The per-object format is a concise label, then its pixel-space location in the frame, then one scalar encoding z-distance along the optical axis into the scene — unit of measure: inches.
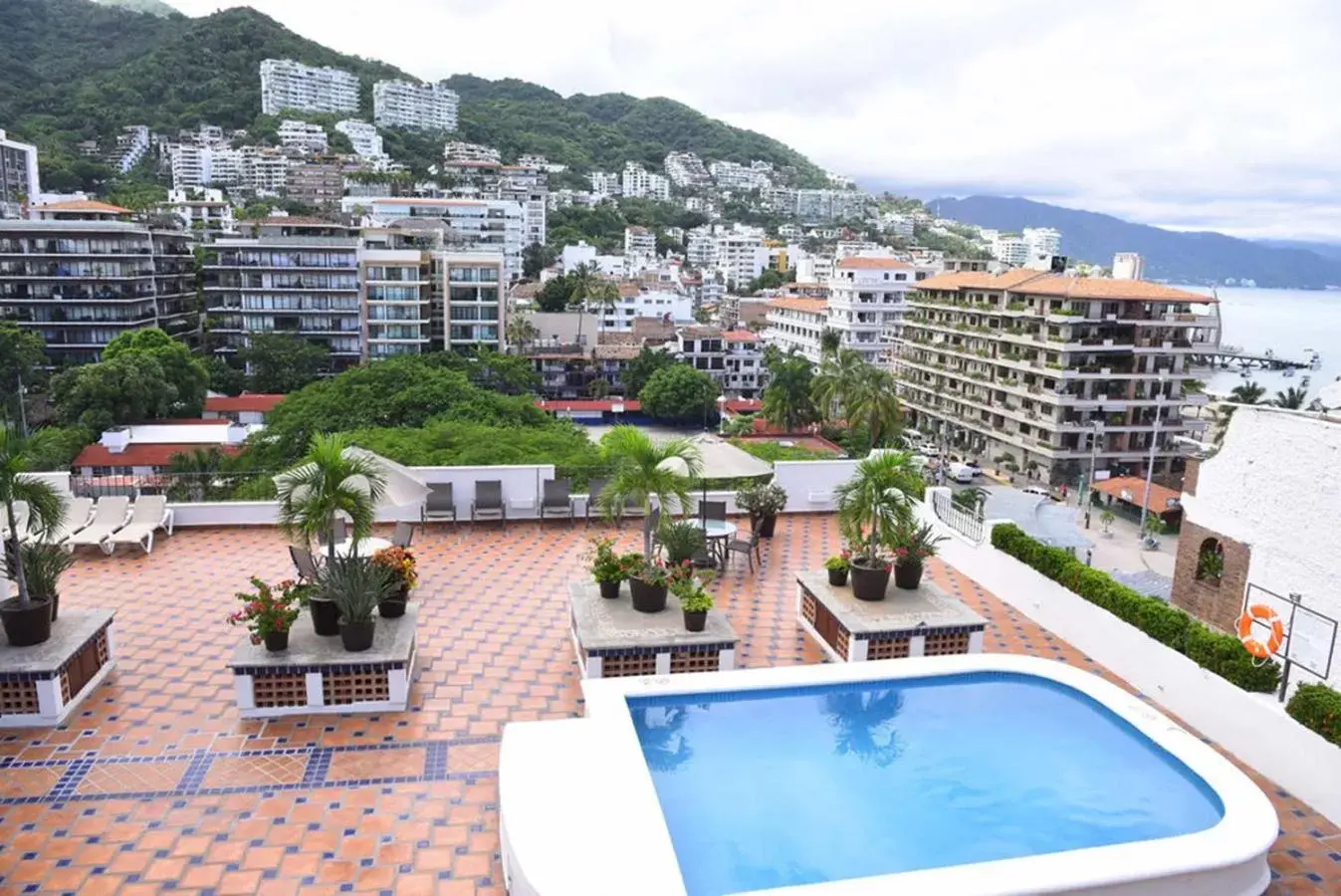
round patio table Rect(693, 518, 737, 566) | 509.0
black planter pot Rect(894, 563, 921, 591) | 416.5
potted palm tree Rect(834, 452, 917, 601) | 400.8
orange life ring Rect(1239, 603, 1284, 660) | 318.3
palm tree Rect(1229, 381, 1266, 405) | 2085.4
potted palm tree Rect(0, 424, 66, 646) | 321.7
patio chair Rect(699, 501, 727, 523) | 580.1
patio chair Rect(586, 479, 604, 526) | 583.2
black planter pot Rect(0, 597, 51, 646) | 320.2
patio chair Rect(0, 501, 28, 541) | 445.7
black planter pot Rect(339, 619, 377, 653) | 326.0
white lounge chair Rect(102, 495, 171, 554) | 492.1
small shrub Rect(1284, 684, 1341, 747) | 283.1
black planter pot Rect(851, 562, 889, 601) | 399.2
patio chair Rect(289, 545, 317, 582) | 364.2
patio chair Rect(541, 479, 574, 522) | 575.7
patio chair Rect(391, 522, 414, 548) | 469.1
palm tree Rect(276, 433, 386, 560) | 337.4
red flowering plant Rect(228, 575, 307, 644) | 319.3
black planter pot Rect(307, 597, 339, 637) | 335.3
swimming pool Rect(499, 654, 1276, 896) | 221.5
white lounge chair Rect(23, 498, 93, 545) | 481.4
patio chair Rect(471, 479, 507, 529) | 567.2
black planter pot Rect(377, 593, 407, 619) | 360.8
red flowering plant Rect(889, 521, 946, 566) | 408.8
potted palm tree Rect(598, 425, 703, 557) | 398.9
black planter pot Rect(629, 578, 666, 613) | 371.2
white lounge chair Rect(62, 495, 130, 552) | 486.3
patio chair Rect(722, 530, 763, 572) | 499.5
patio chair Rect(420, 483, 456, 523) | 558.9
